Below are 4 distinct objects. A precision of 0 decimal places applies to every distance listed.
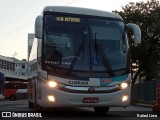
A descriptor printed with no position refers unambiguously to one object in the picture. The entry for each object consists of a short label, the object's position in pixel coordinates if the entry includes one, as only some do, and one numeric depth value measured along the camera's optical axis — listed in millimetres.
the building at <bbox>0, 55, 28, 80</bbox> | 83375
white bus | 12539
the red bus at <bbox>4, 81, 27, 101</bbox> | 55500
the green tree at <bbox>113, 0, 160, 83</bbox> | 47469
